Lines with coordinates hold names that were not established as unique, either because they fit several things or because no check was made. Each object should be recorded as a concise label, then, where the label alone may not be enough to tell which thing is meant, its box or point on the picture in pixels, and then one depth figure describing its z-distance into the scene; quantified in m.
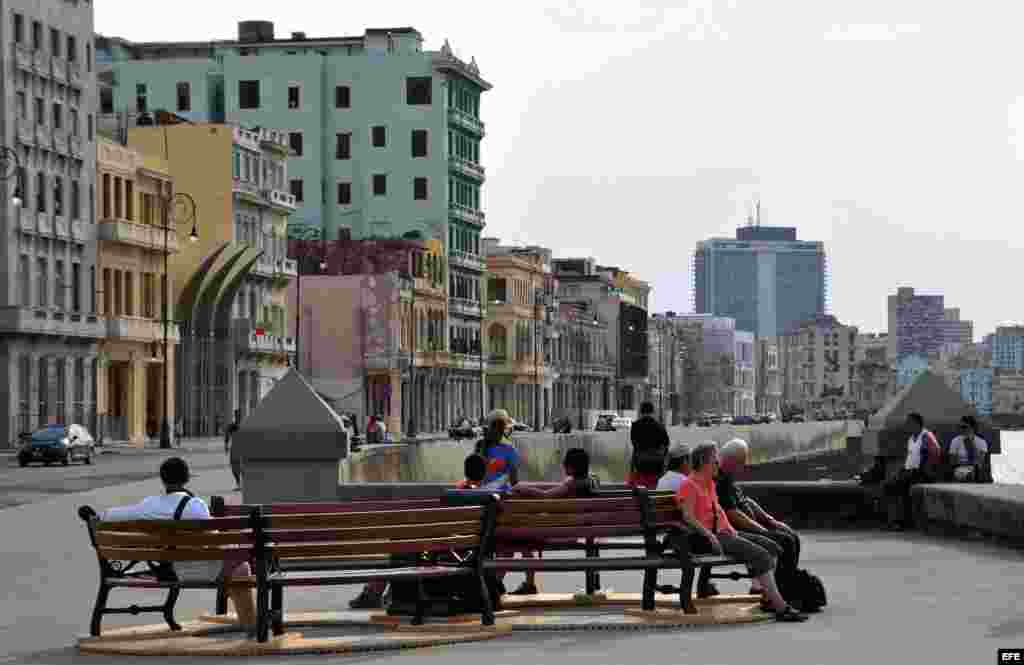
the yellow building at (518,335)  161.62
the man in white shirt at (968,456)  32.53
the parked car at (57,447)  69.12
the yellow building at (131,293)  95.69
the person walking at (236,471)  39.78
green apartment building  141.38
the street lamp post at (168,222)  90.31
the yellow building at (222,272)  107.69
